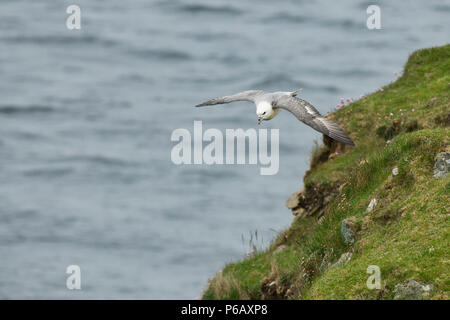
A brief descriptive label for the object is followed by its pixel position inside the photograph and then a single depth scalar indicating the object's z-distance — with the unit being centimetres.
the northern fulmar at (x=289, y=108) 1410
